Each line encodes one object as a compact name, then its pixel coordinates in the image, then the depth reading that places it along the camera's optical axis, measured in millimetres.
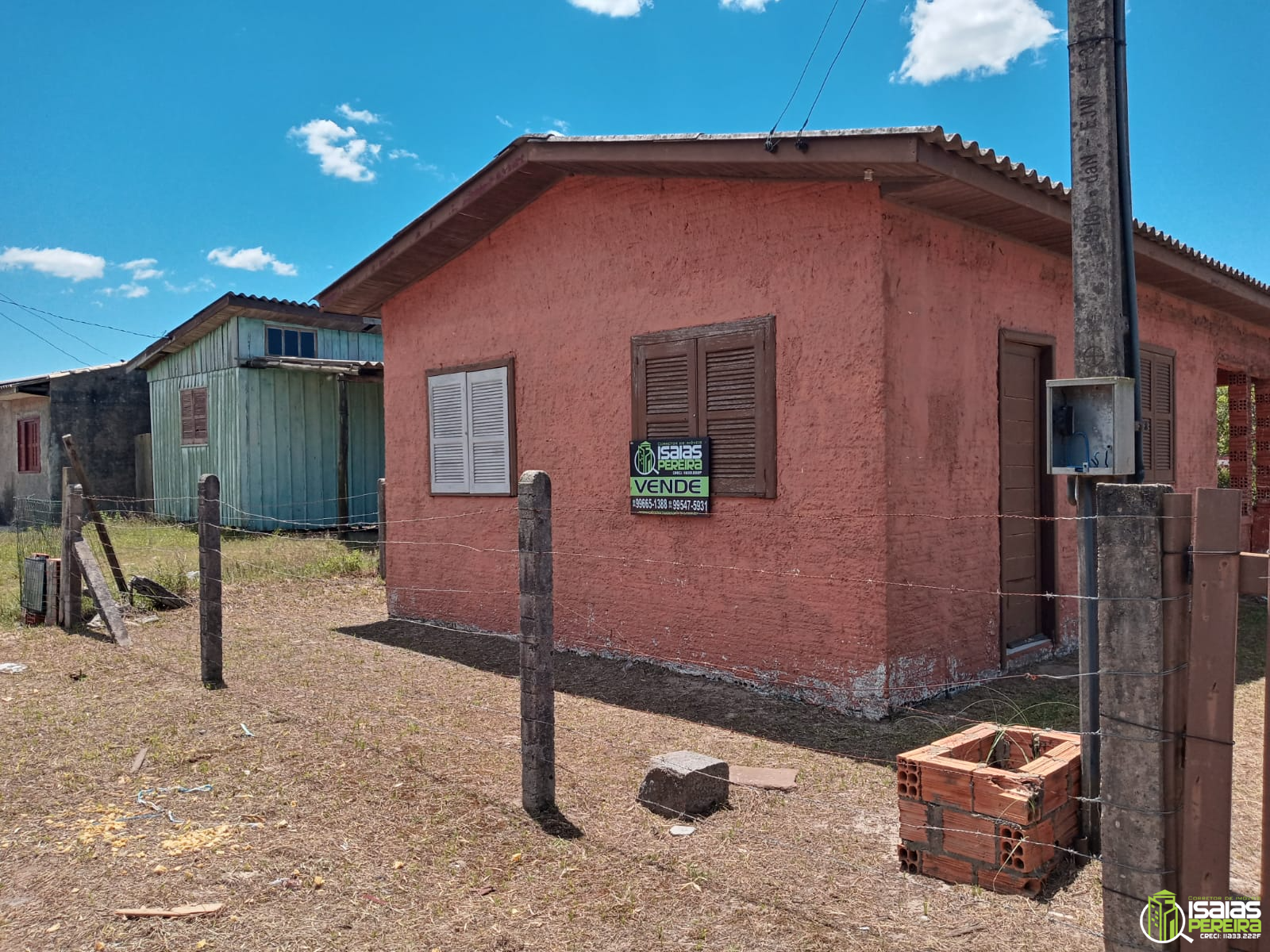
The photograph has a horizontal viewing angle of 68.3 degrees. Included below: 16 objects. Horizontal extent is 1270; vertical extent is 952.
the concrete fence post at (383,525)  10546
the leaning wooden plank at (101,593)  8695
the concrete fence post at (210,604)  7078
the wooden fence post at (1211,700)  2594
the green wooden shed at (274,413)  17797
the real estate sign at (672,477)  7168
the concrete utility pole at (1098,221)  3996
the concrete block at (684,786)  4508
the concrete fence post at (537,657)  4508
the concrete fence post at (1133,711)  2650
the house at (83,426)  20797
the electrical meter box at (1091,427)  3912
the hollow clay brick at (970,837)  3670
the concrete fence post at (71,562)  9297
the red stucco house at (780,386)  6223
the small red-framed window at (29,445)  22047
